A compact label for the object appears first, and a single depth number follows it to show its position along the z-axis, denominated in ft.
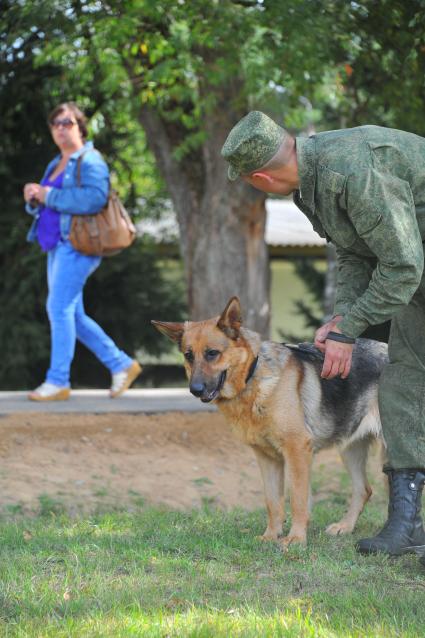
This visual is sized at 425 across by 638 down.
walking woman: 52.06
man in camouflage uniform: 27.43
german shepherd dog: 34.78
